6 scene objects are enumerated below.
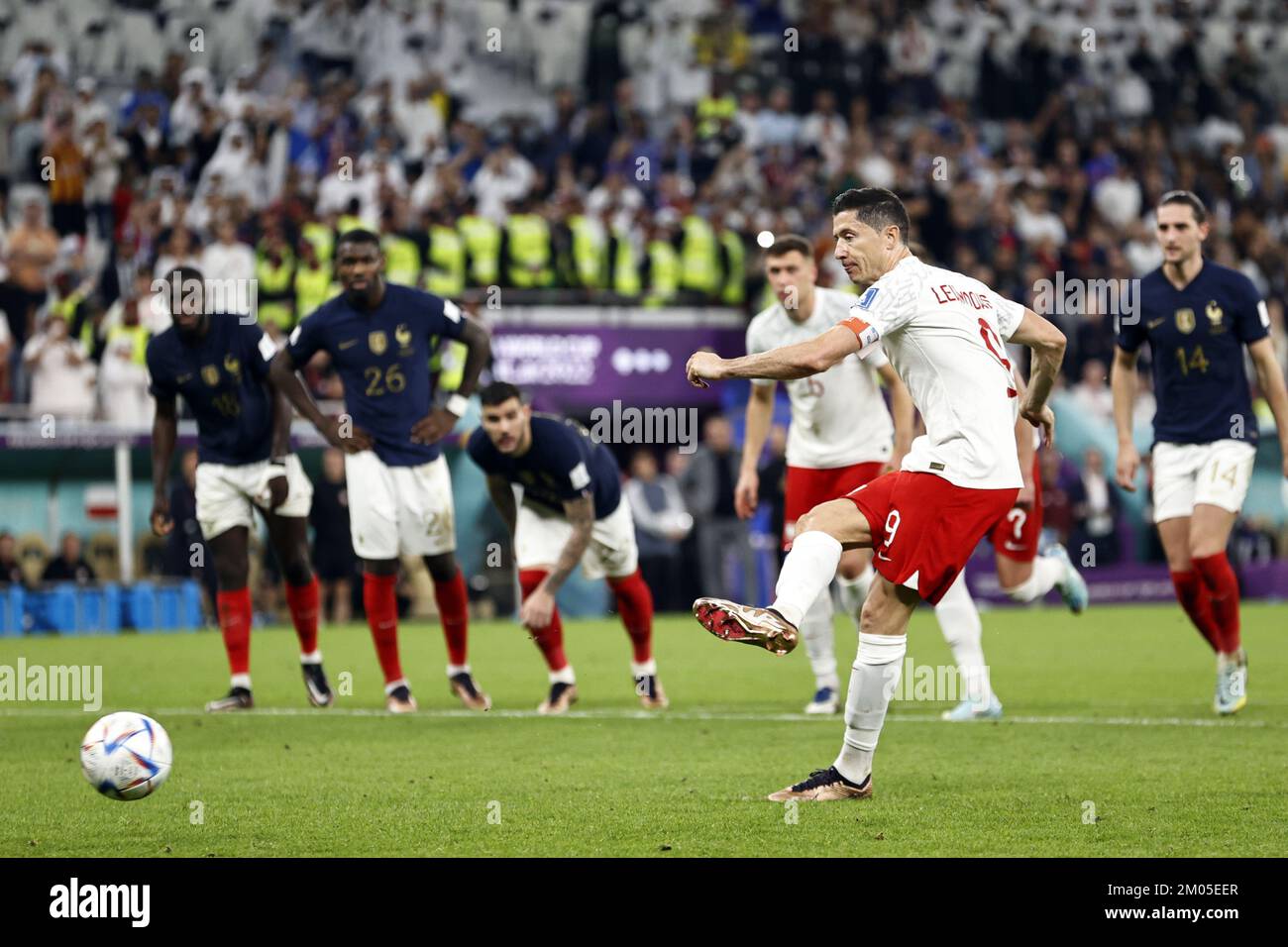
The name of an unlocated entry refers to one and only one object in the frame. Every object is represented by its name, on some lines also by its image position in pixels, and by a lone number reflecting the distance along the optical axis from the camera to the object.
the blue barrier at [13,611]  17.72
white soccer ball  6.77
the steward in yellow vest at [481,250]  20.38
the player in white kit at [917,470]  6.92
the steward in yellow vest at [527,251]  20.52
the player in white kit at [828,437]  10.11
